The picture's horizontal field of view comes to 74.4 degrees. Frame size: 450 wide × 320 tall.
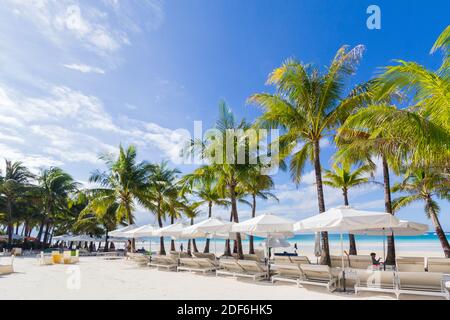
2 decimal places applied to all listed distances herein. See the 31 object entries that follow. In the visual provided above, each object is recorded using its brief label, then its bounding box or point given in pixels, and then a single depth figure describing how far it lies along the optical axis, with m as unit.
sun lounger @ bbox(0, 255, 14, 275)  12.45
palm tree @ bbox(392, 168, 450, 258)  18.04
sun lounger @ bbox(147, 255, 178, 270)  14.38
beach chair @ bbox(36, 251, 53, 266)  17.35
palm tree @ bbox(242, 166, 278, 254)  16.37
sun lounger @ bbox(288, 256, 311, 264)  11.72
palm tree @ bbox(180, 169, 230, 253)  17.00
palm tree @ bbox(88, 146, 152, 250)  23.17
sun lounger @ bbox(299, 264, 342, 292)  8.40
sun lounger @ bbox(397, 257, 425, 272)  8.83
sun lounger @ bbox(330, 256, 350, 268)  12.21
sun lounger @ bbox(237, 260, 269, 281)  10.43
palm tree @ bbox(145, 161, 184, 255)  24.47
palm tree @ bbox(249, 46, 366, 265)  11.77
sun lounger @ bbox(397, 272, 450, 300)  6.82
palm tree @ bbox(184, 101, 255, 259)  15.17
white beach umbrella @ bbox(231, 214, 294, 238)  9.91
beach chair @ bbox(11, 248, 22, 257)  26.52
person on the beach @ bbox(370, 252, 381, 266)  12.20
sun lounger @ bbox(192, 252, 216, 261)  16.34
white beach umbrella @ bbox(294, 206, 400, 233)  7.67
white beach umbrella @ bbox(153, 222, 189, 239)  14.95
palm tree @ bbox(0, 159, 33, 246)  31.52
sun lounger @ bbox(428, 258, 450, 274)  9.45
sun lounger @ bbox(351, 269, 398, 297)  7.41
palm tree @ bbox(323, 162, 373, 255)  21.70
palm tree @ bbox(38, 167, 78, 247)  34.25
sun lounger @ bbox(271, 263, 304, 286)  9.04
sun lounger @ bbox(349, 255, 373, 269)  11.40
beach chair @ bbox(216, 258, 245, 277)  11.03
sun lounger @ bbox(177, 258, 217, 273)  12.60
